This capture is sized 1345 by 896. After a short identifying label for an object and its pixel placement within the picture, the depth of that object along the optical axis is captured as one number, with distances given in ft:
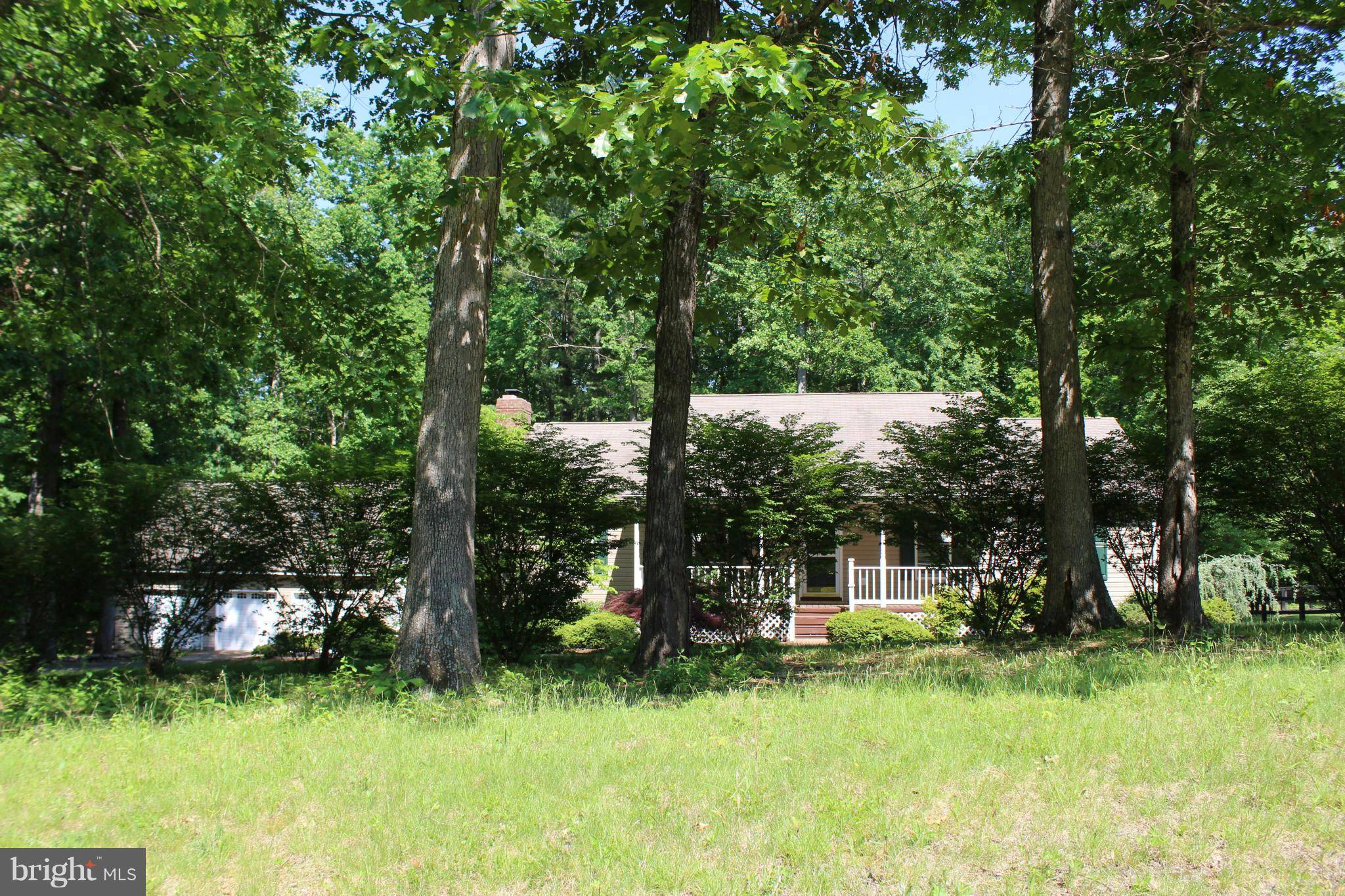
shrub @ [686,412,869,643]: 45.50
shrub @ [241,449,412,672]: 41.45
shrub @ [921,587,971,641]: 48.06
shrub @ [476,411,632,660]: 42.11
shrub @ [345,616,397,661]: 41.37
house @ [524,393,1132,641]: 70.23
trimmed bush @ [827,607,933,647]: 57.57
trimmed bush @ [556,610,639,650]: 57.31
